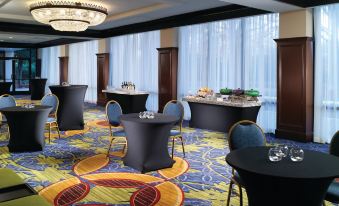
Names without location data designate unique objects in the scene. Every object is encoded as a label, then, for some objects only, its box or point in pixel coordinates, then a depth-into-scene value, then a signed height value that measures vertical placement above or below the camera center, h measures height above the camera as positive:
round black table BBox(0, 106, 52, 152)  5.93 -0.64
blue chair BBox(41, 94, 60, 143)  7.43 -0.24
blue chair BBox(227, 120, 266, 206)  3.60 -0.48
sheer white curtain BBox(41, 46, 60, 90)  18.43 +1.45
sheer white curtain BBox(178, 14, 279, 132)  7.79 +0.83
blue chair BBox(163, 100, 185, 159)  5.68 -0.34
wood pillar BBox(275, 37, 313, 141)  6.94 +0.05
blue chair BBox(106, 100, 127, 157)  5.86 -0.38
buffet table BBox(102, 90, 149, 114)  10.04 -0.27
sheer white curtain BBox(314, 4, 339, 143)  6.67 +0.35
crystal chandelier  6.97 +1.59
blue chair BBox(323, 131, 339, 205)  2.83 -0.84
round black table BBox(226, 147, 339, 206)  2.37 -0.60
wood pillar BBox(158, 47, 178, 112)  10.08 +0.49
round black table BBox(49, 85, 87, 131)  7.86 -0.33
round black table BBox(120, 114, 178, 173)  4.77 -0.71
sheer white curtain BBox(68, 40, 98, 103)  14.66 +1.11
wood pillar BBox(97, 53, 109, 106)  13.49 +0.62
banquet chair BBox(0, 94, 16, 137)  7.16 -0.22
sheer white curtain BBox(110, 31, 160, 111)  11.27 +1.02
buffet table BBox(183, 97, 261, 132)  7.04 -0.47
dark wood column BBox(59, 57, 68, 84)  17.08 +1.11
